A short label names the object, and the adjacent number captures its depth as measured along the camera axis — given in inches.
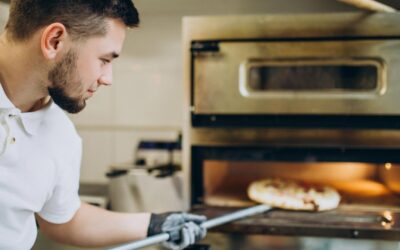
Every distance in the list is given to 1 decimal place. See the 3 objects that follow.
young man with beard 41.4
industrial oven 55.8
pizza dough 58.9
